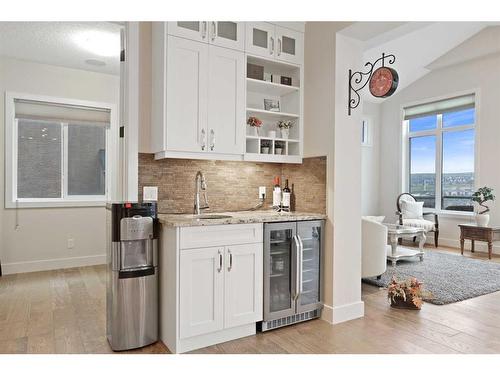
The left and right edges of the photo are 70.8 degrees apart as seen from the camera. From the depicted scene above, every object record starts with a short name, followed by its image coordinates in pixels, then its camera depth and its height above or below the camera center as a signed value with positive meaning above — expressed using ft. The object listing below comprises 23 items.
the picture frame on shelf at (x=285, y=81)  11.19 +3.26
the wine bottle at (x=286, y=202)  11.19 -0.60
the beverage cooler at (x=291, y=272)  9.30 -2.46
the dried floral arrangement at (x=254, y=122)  10.78 +1.86
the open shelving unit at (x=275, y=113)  10.62 +2.19
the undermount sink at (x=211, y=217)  9.04 -0.92
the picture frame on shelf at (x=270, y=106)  11.41 +2.52
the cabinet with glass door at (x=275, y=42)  10.16 +4.25
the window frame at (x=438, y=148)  21.52 +2.53
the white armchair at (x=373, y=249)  13.20 -2.47
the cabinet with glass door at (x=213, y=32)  8.98 +4.00
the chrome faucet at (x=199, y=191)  10.11 -0.27
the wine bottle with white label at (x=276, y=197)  11.30 -0.45
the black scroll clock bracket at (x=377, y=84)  9.66 +2.85
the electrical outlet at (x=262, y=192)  11.66 -0.31
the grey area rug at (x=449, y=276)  12.72 -3.87
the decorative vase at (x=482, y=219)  19.38 -1.90
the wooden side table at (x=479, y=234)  18.78 -2.65
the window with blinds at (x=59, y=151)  16.22 +1.44
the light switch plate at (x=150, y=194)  9.66 -0.35
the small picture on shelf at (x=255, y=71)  10.67 +3.39
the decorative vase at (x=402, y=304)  11.19 -3.83
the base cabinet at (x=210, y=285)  8.04 -2.47
